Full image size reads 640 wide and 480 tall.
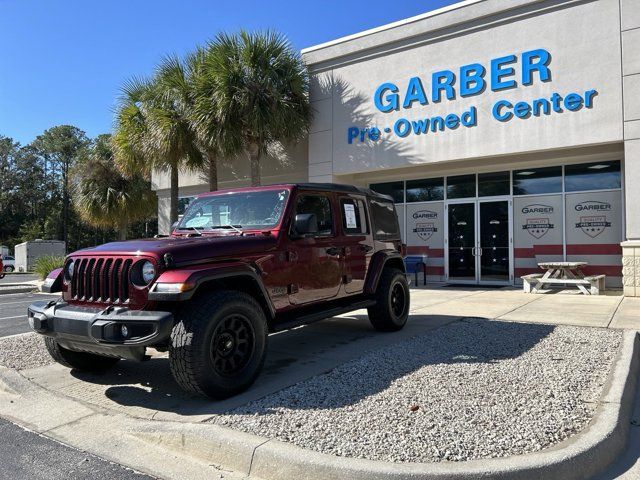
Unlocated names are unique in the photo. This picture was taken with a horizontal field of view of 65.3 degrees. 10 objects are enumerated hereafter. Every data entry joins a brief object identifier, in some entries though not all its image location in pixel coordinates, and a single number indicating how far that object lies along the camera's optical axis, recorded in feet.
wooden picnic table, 37.58
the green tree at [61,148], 183.01
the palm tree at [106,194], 71.46
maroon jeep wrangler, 13.19
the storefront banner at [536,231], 43.32
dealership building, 36.96
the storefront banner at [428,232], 49.60
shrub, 62.55
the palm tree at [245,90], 45.44
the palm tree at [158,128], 49.03
